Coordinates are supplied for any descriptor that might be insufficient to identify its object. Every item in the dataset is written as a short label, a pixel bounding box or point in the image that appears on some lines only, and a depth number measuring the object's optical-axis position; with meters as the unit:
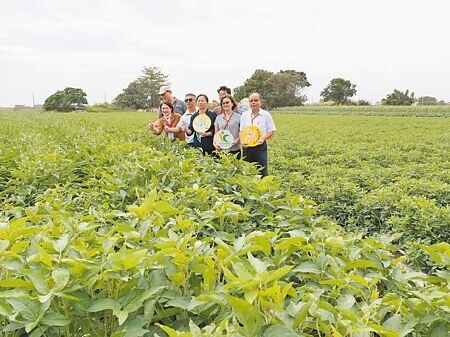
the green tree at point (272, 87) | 71.31
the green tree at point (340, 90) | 83.94
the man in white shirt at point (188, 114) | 7.66
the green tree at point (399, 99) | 71.63
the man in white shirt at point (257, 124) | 6.63
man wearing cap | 7.97
